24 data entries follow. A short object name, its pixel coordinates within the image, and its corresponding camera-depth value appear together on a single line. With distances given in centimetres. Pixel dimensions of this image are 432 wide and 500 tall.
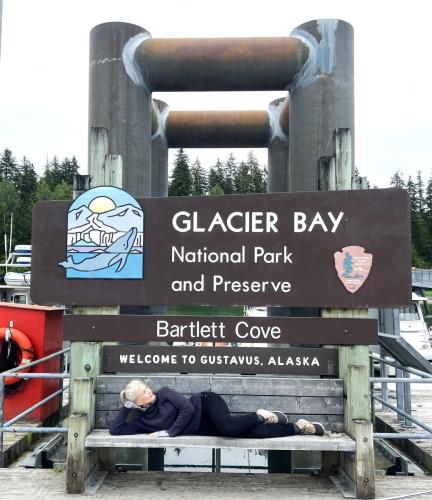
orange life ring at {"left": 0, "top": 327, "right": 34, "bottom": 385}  647
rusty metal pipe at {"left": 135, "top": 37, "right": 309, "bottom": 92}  870
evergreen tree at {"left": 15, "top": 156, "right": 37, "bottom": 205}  8365
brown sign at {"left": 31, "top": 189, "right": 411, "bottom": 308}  444
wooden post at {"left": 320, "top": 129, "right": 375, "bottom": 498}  412
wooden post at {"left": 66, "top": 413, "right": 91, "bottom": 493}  419
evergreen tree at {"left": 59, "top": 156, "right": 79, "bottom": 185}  9675
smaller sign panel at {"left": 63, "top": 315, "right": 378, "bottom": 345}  440
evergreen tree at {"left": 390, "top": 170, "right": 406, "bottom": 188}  9394
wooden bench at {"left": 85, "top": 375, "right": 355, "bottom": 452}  452
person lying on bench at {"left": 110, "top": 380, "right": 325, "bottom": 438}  419
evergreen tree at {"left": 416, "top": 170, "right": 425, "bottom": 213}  8654
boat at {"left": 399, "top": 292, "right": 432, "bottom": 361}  1435
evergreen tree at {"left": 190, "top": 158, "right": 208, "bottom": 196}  9094
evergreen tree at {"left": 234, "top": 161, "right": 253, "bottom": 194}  8369
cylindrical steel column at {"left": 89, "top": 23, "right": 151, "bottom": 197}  885
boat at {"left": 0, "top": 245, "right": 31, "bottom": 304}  1368
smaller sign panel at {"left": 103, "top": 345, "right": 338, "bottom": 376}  444
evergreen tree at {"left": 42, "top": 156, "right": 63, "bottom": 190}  9200
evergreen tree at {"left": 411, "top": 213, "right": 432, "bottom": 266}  7344
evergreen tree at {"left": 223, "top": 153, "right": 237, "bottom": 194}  9224
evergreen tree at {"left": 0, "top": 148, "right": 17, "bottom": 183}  9525
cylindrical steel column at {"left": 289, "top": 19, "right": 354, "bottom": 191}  869
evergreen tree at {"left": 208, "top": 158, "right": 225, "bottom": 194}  9438
